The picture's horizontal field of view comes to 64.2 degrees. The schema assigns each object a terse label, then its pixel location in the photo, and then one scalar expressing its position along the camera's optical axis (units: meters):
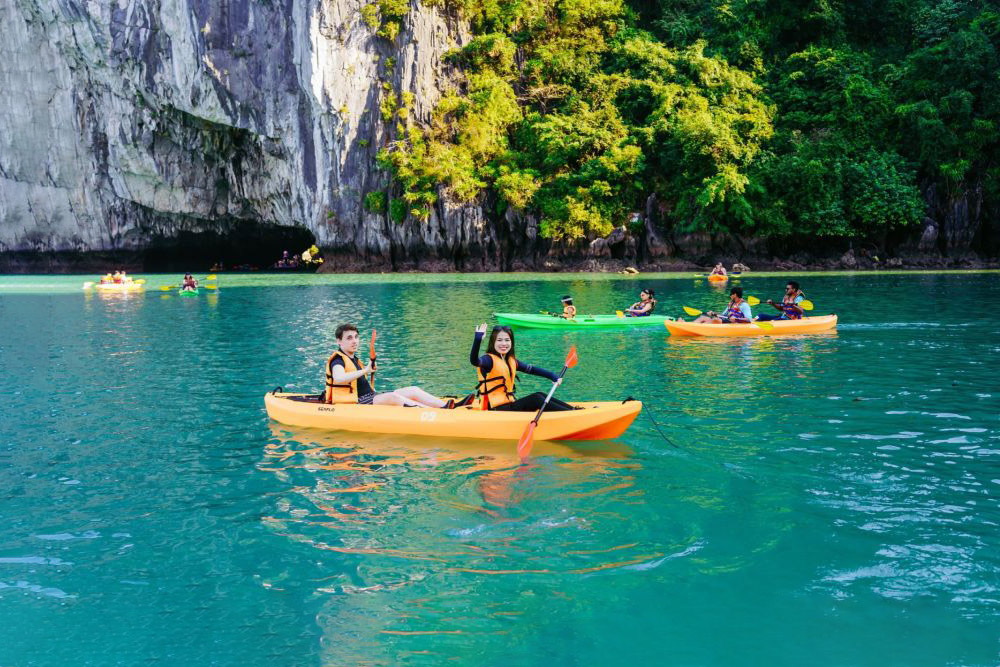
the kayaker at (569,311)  16.64
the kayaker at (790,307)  16.08
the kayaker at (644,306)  16.98
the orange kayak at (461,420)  7.67
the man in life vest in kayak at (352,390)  8.48
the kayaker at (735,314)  15.55
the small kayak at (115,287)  30.71
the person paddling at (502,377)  7.91
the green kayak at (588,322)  16.62
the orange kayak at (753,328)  15.30
